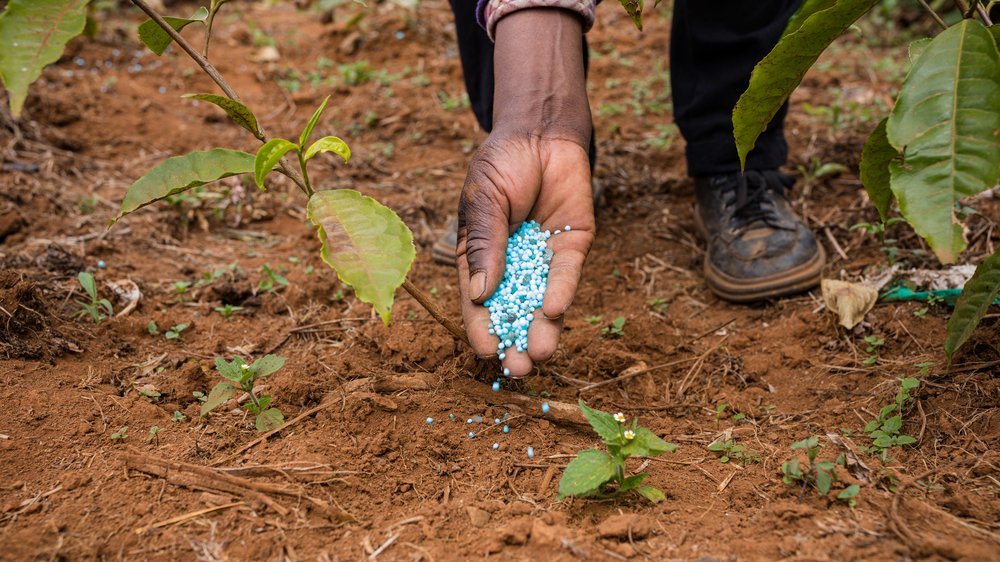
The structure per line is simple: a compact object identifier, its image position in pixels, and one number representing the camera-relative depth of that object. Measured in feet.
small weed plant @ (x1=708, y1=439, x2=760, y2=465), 4.58
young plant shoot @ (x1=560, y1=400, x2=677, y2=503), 4.36
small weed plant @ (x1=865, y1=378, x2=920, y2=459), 4.55
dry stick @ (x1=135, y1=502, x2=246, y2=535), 4.35
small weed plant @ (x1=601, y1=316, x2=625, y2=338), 5.08
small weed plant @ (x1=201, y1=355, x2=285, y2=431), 4.59
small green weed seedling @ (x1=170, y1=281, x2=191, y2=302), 5.17
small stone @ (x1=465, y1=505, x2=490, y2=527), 4.41
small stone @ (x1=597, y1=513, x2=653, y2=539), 4.33
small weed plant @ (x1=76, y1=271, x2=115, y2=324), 4.95
